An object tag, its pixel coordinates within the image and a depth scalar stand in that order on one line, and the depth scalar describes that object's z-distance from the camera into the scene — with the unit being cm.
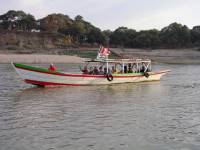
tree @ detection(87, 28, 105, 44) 14912
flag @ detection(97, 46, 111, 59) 3839
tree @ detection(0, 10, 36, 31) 16238
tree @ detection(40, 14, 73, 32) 16412
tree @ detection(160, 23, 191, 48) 14200
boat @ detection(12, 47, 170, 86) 3394
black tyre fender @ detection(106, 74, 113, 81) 3697
